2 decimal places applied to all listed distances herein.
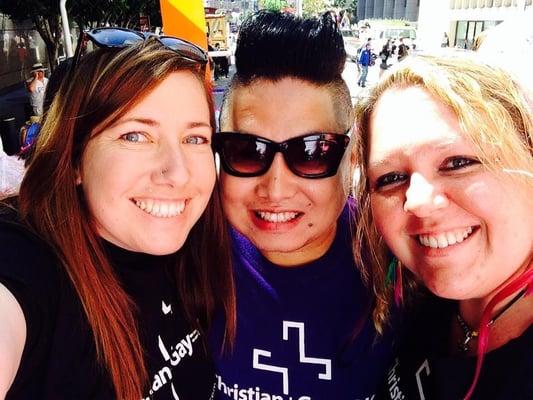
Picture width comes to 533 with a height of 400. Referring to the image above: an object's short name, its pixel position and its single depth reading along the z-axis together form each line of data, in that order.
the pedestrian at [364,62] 17.86
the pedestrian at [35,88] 10.21
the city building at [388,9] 70.75
